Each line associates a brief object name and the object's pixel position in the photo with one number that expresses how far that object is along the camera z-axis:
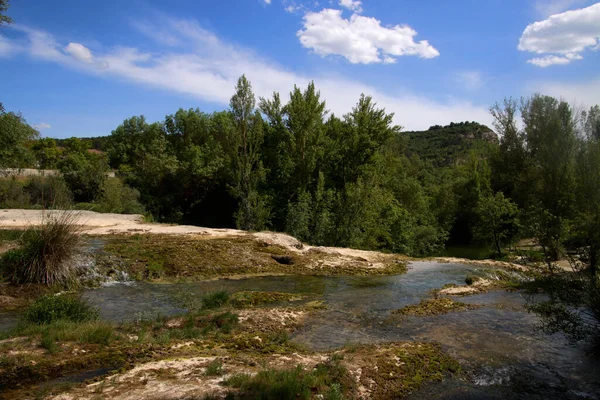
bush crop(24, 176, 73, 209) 31.00
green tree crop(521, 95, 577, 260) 23.88
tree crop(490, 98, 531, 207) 31.98
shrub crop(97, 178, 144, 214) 30.66
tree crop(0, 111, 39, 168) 20.14
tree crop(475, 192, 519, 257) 27.59
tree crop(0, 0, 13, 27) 11.00
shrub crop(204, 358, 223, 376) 5.67
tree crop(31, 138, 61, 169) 52.09
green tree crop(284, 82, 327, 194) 30.77
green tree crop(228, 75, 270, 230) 29.03
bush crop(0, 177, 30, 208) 30.73
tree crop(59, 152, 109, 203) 34.62
